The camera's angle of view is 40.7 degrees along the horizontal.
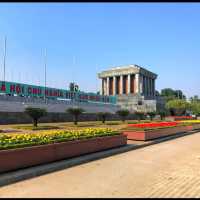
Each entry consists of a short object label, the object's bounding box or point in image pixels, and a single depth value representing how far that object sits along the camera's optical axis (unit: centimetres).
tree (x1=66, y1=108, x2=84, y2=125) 3753
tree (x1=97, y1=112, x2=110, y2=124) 4338
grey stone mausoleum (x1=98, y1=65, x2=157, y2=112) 10288
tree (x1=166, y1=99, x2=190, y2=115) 8528
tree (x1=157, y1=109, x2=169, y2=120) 6736
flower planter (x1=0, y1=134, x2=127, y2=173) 820
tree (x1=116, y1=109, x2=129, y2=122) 4968
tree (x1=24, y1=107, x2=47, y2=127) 2927
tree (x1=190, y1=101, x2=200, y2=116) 9108
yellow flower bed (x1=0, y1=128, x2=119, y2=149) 893
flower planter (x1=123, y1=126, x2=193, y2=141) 1747
